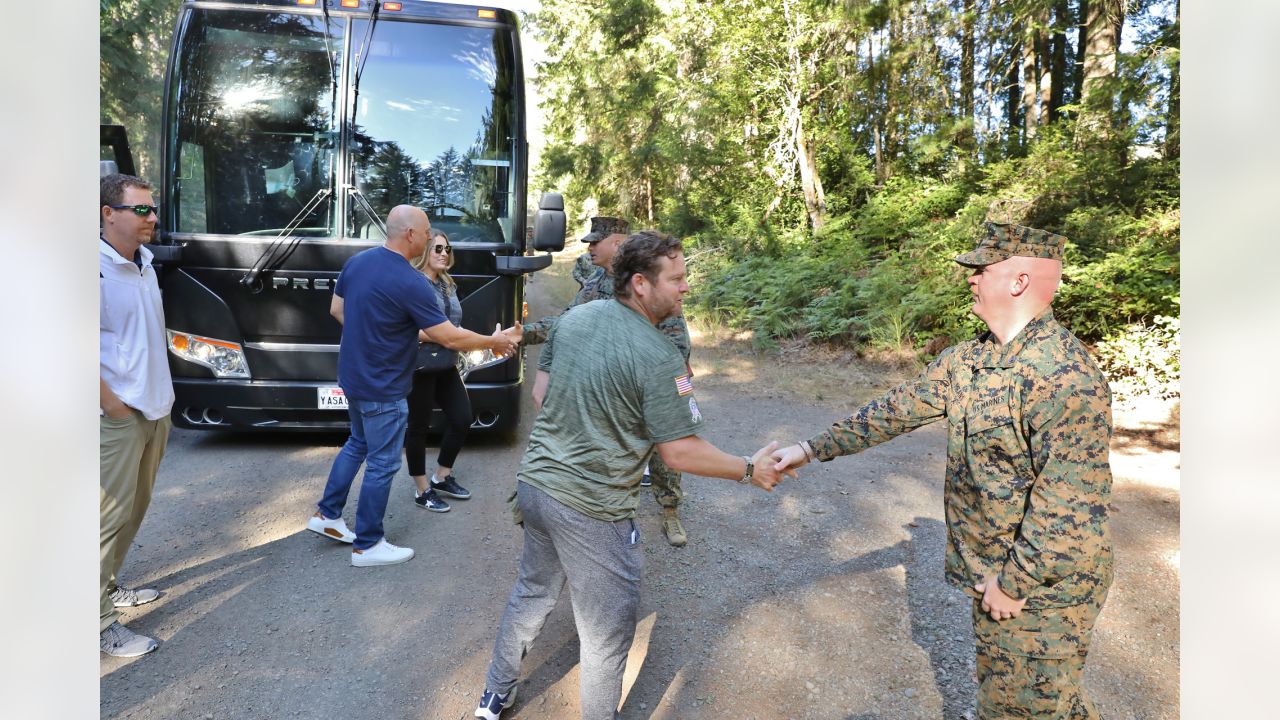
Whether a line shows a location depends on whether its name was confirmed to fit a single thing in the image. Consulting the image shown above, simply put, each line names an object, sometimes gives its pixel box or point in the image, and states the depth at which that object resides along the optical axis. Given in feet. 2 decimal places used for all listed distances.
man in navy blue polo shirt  14.76
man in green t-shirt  9.11
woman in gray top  18.02
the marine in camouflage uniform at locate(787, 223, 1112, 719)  7.61
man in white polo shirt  11.53
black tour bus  19.85
